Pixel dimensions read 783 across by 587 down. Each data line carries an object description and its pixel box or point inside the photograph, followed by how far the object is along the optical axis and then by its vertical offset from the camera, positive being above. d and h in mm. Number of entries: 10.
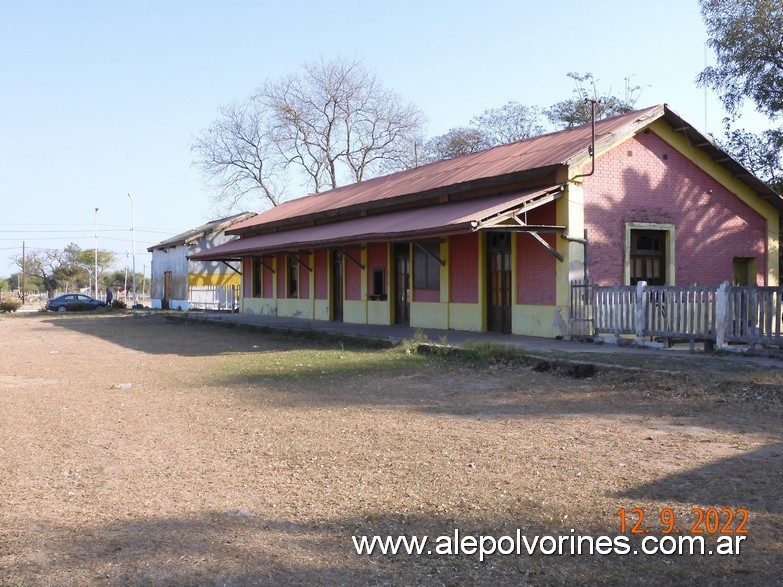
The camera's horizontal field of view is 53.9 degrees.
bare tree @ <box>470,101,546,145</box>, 47594 +10874
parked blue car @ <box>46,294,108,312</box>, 44500 -31
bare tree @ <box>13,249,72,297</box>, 79500 +3690
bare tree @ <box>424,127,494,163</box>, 49469 +10429
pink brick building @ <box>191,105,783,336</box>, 16891 +1793
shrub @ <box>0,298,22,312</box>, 44875 -149
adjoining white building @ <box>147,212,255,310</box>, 42469 +1672
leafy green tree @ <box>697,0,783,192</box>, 22078 +7292
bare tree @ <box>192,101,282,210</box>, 52812 +9623
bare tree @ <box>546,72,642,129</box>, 39156 +10095
